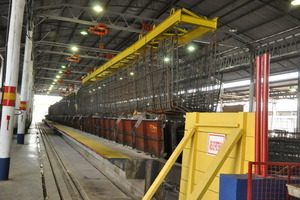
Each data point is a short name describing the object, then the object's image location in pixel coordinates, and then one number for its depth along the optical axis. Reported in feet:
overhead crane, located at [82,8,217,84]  18.49
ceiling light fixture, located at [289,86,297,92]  78.64
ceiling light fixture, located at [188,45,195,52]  19.96
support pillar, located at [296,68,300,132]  58.50
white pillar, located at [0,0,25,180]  19.69
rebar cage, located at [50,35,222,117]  17.95
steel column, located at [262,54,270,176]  8.54
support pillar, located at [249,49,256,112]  58.18
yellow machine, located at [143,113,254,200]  9.12
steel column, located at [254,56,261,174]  8.69
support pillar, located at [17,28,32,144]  41.65
